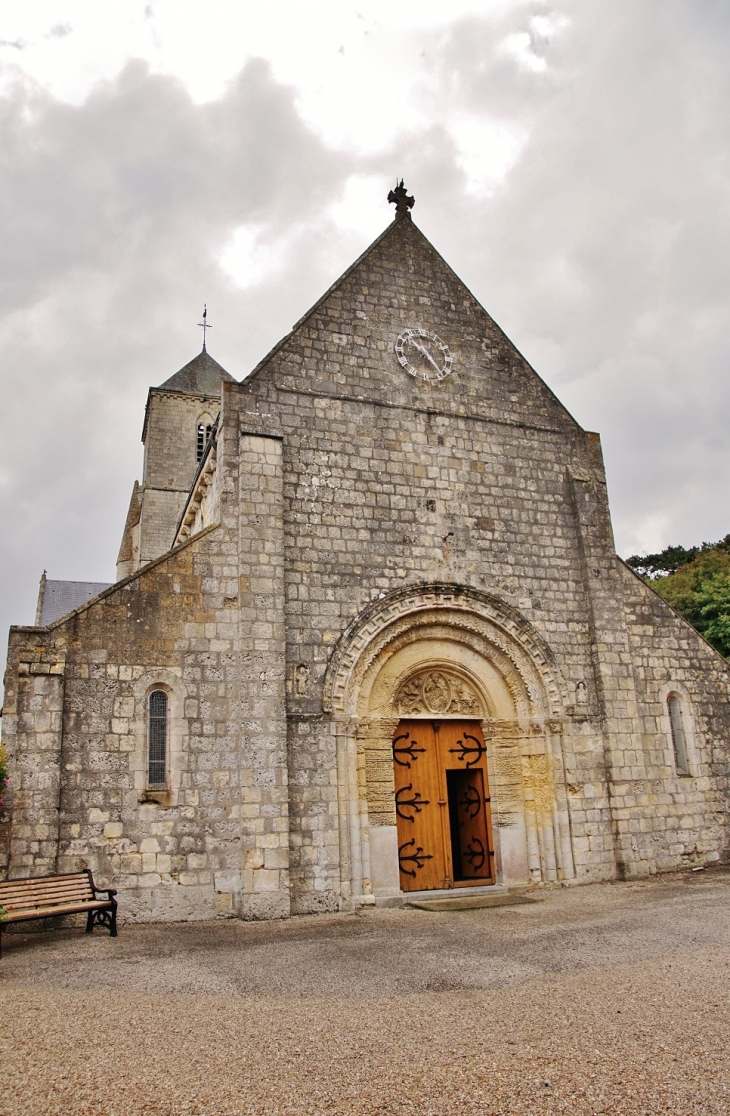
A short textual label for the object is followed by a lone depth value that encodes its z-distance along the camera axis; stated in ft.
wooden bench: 27.81
